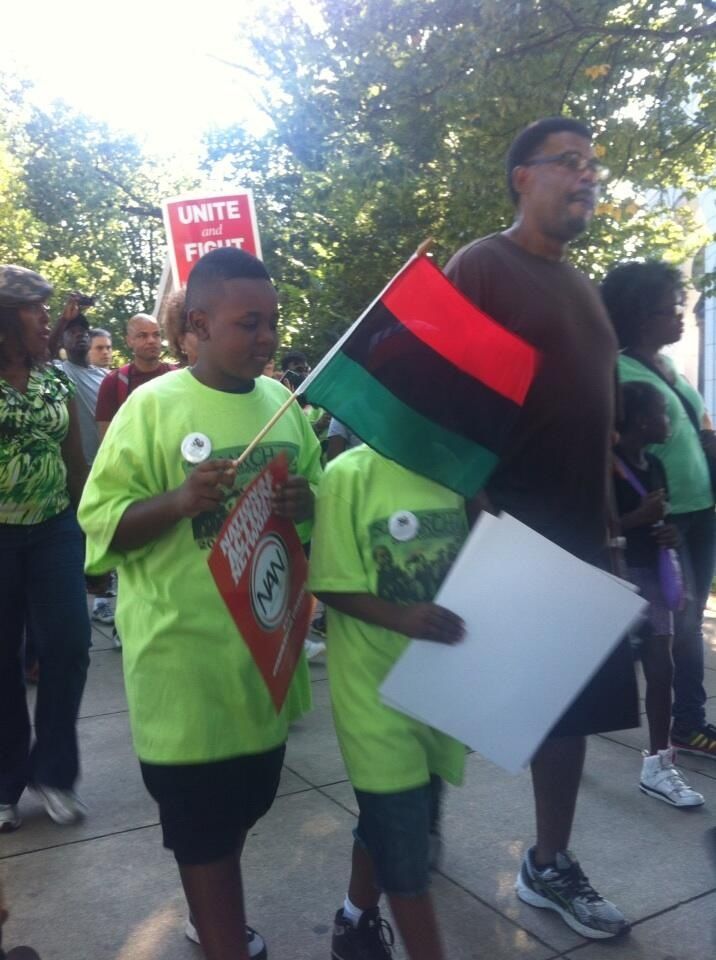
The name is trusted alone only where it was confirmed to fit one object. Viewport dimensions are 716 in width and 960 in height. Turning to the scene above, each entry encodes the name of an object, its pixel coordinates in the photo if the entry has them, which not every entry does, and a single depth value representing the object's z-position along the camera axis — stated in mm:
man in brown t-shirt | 2729
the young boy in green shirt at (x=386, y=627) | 2324
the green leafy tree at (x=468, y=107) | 8195
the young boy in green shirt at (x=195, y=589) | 2254
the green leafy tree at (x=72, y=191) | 23406
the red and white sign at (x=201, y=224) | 7137
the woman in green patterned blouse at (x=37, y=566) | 3662
